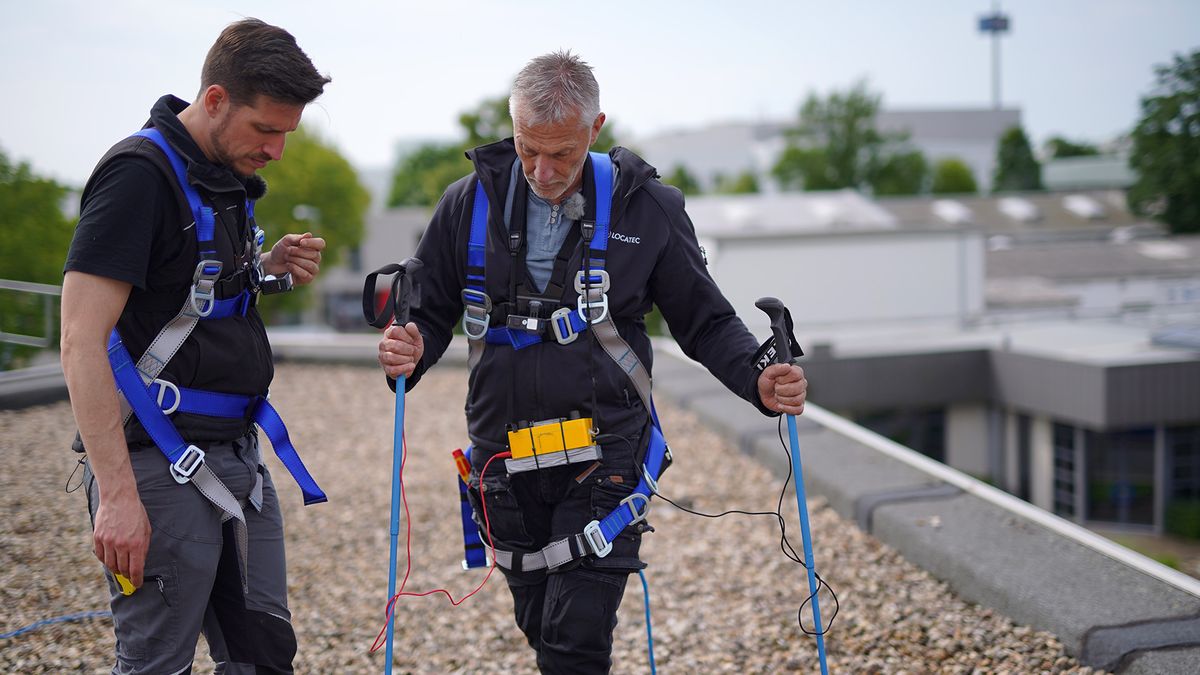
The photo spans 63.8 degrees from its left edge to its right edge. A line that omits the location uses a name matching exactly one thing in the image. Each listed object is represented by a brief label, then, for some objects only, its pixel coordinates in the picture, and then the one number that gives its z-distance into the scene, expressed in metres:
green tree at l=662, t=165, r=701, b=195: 71.25
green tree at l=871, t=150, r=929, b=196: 76.19
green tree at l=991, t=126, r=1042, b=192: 77.75
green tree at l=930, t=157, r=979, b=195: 76.19
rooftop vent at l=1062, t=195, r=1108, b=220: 59.09
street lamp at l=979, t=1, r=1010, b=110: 98.12
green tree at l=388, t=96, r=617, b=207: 31.32
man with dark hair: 2.18
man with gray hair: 2.76
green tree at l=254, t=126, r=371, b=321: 45.59
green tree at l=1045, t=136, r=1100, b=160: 78.81
